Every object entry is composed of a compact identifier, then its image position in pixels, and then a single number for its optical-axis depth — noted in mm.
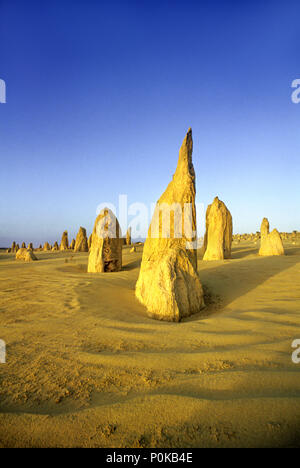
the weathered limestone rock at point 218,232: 11860
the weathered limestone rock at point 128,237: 29625
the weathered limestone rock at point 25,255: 15141
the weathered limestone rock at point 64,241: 31052
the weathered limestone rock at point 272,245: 10977
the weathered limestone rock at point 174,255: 3748
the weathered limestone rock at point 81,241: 21938
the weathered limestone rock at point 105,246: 8914
